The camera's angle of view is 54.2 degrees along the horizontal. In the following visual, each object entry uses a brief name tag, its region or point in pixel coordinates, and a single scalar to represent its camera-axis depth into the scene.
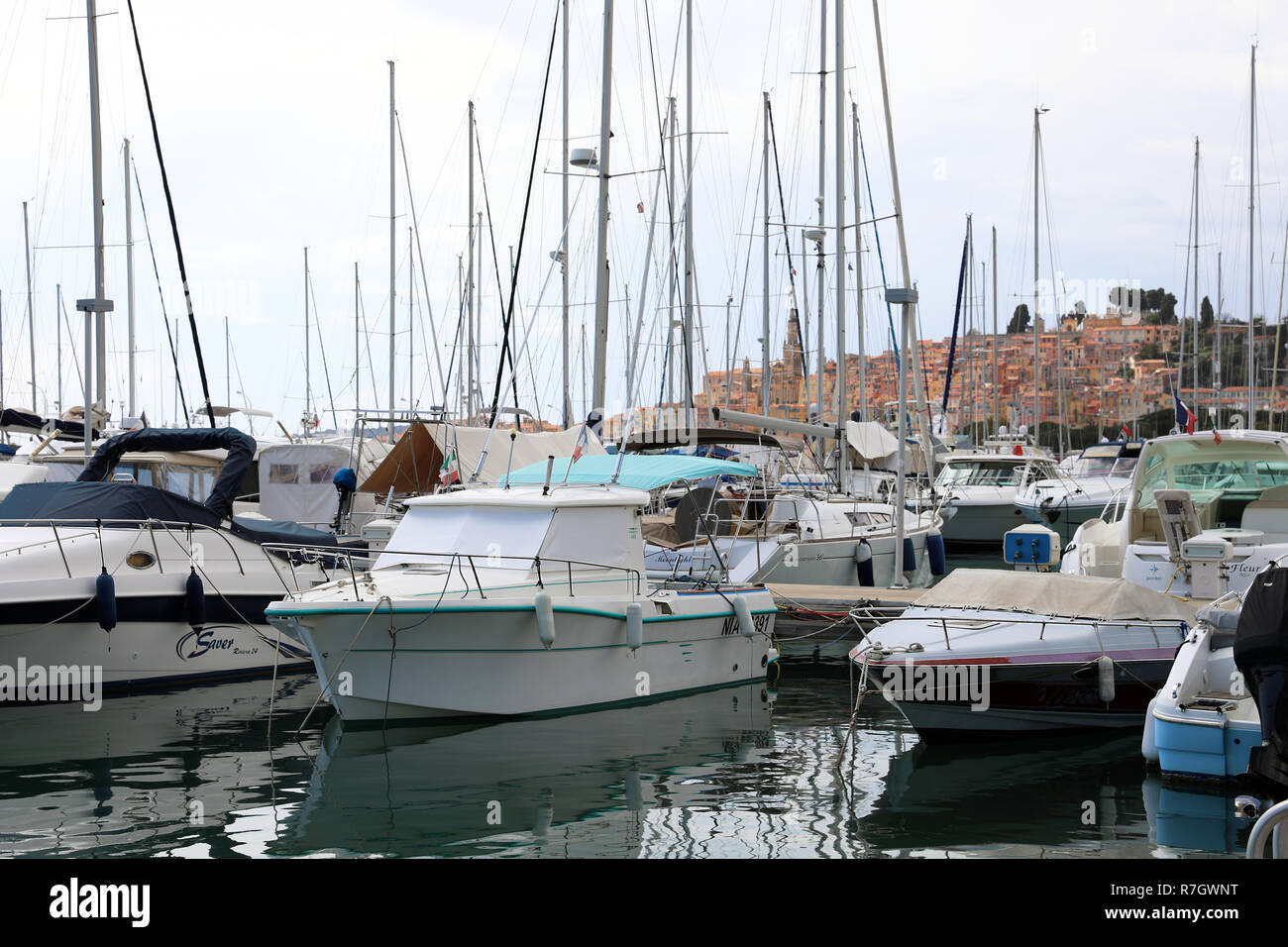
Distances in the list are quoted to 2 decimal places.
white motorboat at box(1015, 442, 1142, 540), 28.95
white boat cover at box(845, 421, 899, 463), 31.42
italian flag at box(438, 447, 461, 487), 18.91
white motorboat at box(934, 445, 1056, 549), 30.12
